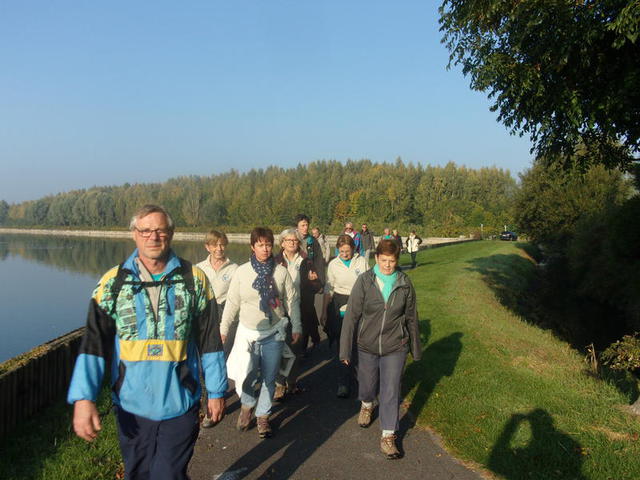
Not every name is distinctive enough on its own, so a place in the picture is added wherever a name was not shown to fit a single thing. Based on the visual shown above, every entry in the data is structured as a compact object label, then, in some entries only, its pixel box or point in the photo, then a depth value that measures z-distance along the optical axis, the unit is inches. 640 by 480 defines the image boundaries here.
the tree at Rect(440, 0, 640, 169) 273.4
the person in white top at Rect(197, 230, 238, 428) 243.9
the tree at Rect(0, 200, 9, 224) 6392.7
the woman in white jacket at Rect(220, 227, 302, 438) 199.0
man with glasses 107.8
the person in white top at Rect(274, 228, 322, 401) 236.1
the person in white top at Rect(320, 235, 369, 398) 248.4
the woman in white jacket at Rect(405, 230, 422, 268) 936.9
